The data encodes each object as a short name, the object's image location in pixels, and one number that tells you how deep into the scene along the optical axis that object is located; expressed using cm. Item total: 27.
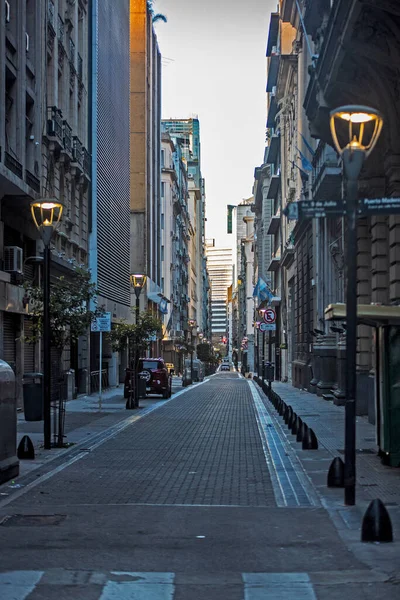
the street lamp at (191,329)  10282
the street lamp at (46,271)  1598
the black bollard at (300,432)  1714
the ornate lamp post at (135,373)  2872
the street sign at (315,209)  968
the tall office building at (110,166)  4062
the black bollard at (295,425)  1794
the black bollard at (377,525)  820
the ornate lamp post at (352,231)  964
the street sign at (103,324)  2856
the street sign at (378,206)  941
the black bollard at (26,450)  1485
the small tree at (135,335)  3192
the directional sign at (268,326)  4219
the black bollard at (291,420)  1969
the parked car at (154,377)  3584
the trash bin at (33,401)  1623
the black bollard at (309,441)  1600
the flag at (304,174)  4010
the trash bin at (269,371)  3822
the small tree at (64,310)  1953
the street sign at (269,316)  4338
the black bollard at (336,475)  1148
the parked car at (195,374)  5468
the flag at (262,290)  6034
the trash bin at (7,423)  1175
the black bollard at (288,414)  2050
